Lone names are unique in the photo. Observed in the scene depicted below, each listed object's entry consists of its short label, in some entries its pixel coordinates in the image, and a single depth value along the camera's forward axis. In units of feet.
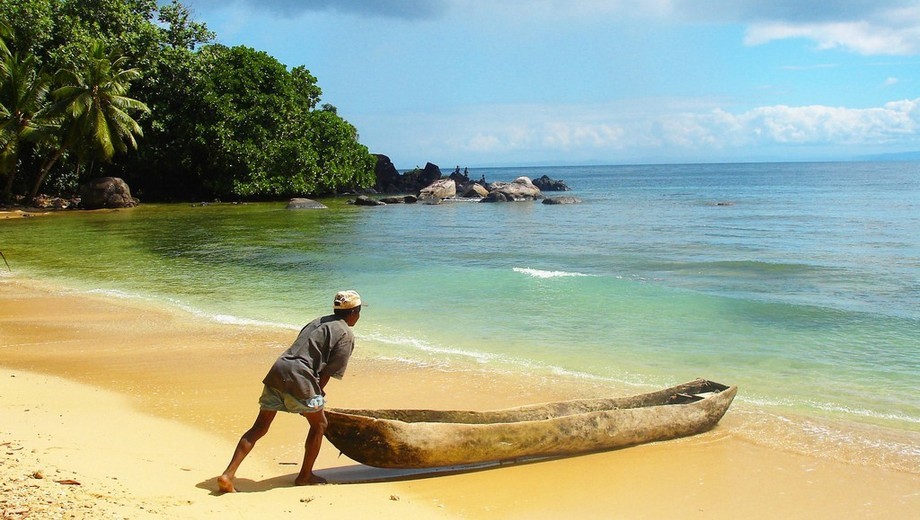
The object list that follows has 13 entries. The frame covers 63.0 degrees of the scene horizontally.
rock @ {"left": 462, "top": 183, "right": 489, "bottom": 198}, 162.09
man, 16.61
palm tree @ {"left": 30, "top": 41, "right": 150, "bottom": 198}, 104.58
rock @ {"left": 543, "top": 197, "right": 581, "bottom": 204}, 145.07
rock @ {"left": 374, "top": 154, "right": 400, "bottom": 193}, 186.70
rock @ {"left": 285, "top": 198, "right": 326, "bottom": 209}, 121.95
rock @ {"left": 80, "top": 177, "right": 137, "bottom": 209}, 115.55
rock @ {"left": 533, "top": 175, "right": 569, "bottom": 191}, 213.03
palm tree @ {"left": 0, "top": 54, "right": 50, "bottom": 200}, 98.84
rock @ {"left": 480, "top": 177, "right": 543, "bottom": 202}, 154.92
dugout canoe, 17.42
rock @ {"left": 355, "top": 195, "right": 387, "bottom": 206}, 135.03
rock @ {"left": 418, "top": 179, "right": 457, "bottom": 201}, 154.39
